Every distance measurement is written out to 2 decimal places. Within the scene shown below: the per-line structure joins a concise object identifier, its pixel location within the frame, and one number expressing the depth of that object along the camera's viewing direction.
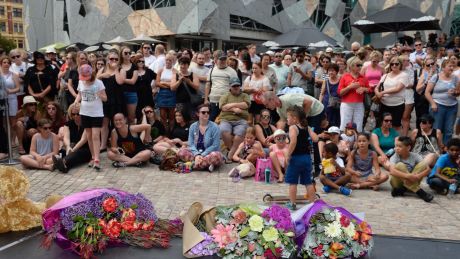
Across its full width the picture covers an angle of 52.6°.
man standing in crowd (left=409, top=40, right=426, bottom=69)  10.30
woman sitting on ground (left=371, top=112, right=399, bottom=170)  7.65
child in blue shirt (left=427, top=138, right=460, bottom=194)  6.51
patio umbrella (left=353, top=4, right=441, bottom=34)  14.38
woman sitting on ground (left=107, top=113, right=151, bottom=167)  7.89
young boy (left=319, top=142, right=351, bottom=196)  6.69
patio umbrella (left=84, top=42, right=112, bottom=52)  21.45
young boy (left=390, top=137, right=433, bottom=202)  6.36
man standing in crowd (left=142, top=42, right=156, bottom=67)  11.40
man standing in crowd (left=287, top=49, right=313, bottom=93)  10.12
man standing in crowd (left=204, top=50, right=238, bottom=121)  8.81
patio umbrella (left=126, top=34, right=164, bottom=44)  21.03
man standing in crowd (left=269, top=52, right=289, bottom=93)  9.56
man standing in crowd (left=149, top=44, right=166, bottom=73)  10.51
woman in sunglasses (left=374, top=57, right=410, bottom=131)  8.16
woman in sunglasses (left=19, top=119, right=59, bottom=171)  7.68
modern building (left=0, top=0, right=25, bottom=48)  89.06
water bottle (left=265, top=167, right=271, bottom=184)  7.18
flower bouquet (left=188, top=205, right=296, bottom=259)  4.04
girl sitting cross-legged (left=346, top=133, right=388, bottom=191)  6.82
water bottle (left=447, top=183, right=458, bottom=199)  6.44
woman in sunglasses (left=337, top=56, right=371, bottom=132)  8.19
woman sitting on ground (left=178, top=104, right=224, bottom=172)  7.75
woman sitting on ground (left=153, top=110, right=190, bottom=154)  8.61
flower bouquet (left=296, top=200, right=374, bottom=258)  4.14
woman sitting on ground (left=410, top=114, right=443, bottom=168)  7.39
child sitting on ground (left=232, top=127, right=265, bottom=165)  7.72
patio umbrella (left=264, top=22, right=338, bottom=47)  16.92
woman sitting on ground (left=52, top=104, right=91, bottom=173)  7.58
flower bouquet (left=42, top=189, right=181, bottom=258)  4.36
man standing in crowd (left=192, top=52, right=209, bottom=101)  9.48
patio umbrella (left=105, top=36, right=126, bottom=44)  21.56
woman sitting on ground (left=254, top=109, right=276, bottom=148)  8.20
